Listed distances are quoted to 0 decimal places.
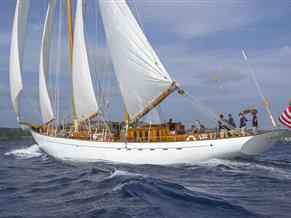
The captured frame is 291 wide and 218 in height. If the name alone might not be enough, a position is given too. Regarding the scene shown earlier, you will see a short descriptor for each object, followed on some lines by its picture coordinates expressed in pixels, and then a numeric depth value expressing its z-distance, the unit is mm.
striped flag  21156
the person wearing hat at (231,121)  25859
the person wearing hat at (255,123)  24391
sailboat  24156
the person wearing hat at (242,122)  25144
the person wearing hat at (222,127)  24500
